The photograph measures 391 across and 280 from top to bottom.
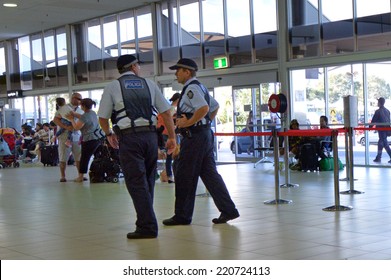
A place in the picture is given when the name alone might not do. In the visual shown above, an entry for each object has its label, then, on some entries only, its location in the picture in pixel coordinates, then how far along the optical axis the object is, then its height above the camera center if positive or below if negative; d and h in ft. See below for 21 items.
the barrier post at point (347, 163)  31.86 -3.30
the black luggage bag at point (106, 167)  34.86 -3.08
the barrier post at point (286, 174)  29.22 -3.30
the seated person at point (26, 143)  63.41 -2.87
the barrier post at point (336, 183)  21.33 -2.78
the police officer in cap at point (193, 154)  18.66 -1.39
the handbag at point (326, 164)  38.09 -3.74
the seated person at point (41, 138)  60.58 -2.34
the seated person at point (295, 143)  39.81 -2.57
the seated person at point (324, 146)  38.58 -2.72
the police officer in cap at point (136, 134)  17.08 -0.65
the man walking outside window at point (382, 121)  43.54 -1.47
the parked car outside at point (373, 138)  45.42 -2.73
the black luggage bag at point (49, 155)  54.49 -3.58
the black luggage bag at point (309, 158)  37.99 -3.33
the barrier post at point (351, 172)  25.52 -2.95
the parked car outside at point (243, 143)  54.56 -3.24
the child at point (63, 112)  35.45 +0.08
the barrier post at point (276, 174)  23.77 -2.68
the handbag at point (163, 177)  33.50 -3.61
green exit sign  54.13 +3.83
